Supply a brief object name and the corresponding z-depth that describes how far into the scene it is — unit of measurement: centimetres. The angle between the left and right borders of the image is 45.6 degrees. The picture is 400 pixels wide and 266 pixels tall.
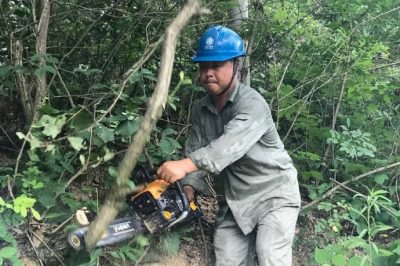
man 329
